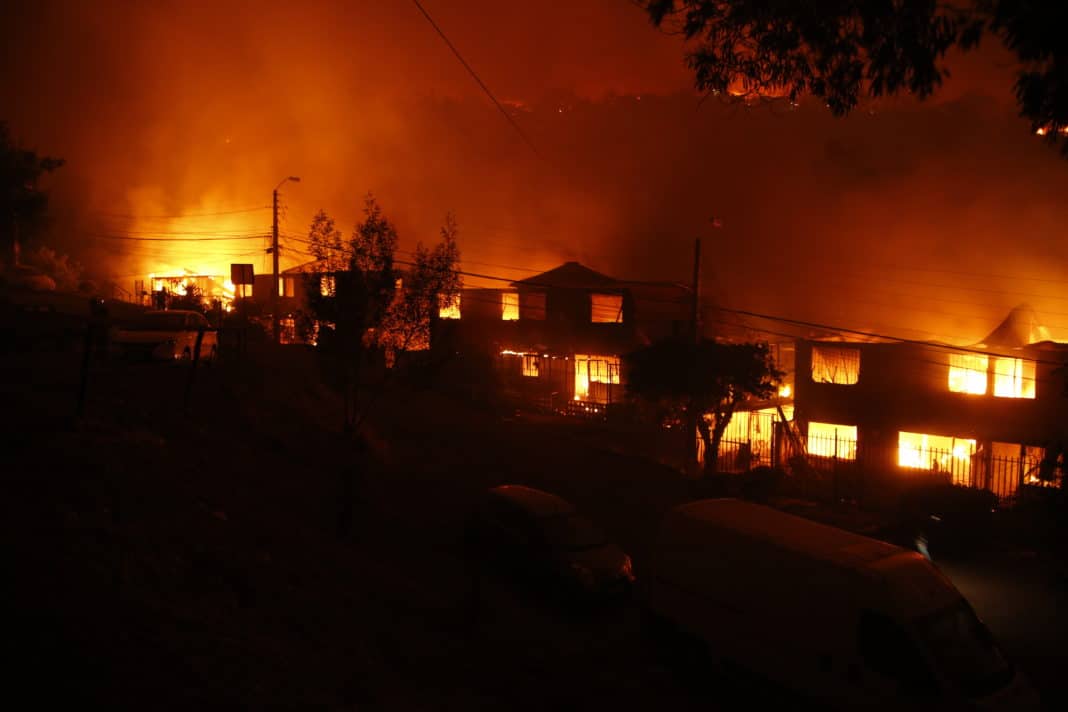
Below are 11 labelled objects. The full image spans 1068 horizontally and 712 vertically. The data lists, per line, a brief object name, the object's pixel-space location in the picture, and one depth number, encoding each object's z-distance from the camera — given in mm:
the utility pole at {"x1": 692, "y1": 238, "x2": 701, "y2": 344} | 21219
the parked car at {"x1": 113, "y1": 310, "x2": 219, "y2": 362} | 17156
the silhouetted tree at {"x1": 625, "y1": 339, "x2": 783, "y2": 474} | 22516
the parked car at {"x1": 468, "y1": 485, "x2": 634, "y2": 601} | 11133
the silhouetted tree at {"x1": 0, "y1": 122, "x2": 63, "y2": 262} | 36188
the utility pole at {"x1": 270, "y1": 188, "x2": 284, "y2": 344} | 24553
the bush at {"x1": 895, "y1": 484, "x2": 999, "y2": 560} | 16219
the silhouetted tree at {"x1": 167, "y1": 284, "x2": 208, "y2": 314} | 31859
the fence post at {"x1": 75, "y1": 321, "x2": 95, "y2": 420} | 9602
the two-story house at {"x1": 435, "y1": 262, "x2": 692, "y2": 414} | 36281
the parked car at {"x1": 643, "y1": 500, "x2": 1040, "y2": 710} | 6945
